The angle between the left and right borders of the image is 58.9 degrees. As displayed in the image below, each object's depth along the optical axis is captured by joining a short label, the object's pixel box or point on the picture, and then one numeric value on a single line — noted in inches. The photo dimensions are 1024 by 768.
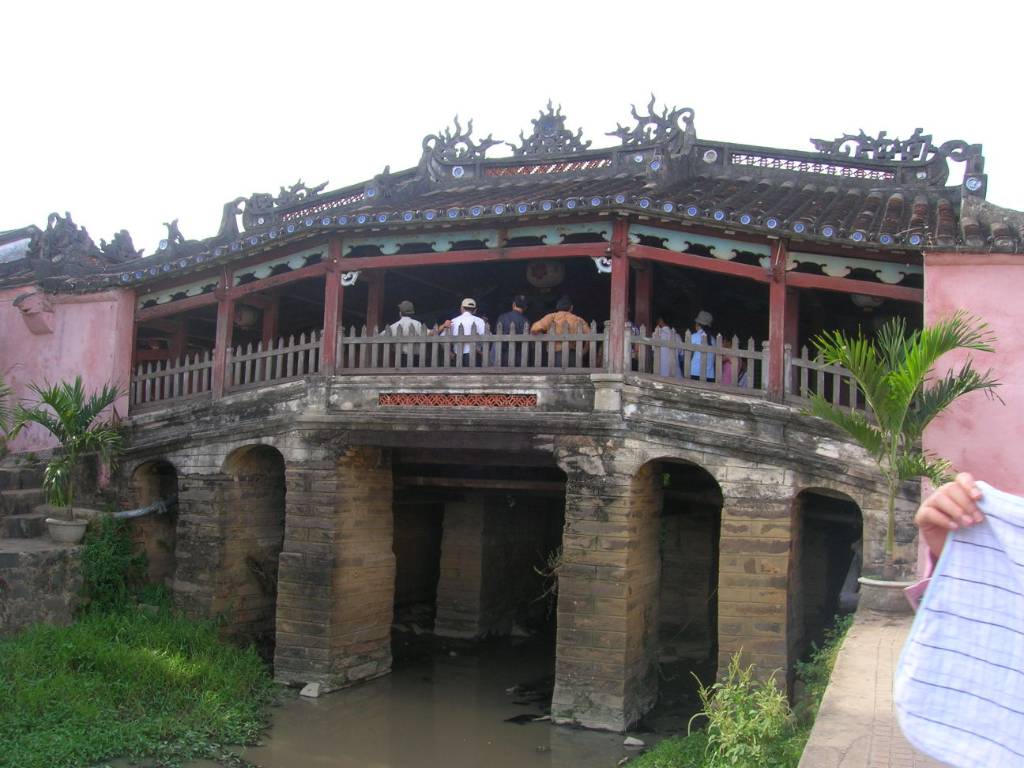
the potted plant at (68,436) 468.4
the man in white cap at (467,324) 421.7
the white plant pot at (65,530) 463.2
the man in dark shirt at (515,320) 408.9
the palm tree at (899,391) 286.5
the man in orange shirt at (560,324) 402.6
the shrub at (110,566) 461.1
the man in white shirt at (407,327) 419.5
